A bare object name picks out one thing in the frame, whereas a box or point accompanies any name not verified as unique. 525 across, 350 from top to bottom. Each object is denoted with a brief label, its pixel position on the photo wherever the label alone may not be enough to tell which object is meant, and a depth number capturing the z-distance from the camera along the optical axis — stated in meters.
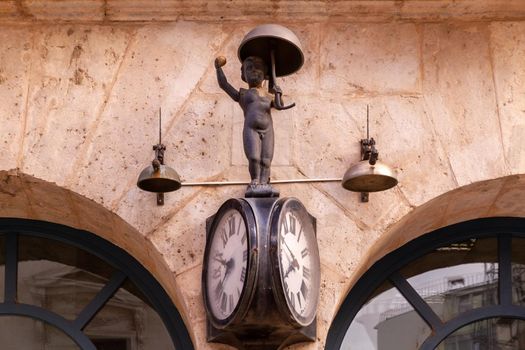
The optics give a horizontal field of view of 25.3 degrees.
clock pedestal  5.00
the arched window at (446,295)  6.06
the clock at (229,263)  5.01
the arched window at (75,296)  6.03
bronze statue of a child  5.35
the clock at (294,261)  4.99
